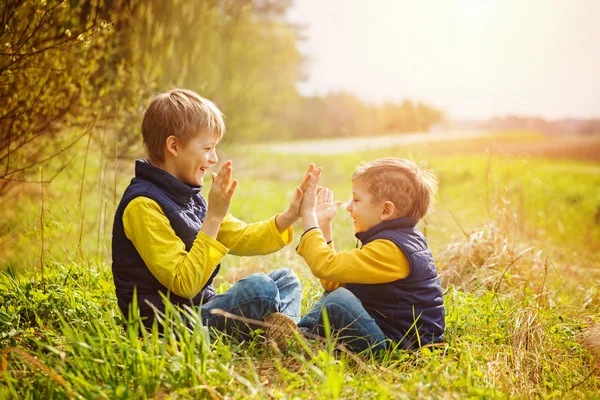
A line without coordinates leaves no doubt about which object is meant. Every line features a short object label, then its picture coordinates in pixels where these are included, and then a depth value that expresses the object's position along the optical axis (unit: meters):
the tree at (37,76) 3.65
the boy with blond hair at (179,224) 2.50
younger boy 2.65
